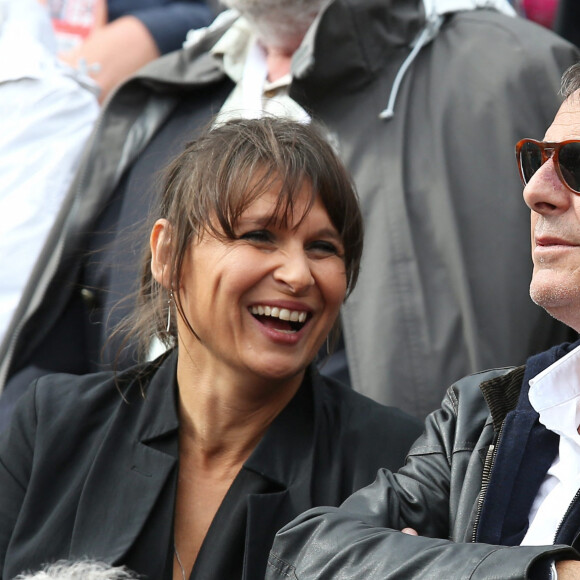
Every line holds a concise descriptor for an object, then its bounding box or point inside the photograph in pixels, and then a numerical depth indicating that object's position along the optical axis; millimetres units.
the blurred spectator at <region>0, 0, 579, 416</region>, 6371
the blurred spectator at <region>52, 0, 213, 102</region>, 9406
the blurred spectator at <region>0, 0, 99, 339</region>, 7555
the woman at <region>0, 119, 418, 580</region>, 4941
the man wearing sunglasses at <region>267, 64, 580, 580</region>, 3652
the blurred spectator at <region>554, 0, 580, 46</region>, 8305
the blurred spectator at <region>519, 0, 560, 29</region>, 9383
